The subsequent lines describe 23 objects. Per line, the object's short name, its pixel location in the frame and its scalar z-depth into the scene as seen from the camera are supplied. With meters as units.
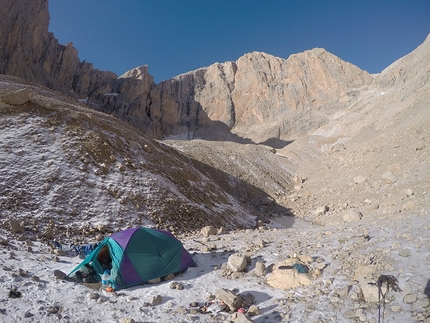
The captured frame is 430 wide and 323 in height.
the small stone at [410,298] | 6.25
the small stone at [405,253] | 8.01
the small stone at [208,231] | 14.04
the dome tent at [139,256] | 8.24
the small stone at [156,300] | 7.16
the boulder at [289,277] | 7.82
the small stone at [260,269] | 8.62
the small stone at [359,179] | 24.43
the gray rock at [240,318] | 6.20
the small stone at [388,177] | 20.59
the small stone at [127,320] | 6.24
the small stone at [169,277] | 8.72
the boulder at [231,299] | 6.93
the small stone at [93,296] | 7.21
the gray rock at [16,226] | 10.63
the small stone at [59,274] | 8.01
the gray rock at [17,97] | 16.83
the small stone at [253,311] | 6.81
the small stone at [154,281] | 8.41
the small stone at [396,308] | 6.12
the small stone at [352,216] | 17.80
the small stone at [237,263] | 8.84
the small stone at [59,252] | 9.81
